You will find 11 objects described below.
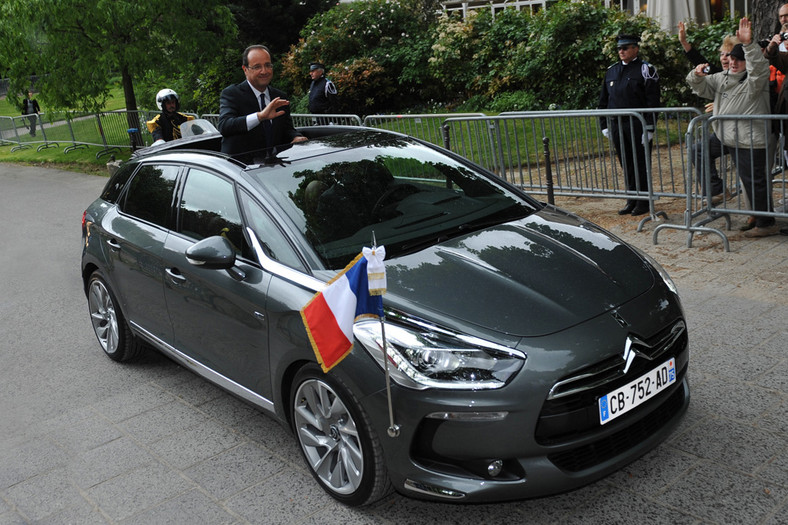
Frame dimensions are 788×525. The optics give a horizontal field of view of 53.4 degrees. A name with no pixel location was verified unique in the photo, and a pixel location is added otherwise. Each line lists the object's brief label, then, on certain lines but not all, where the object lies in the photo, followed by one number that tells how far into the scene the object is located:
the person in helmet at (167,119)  9.82
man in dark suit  6.11
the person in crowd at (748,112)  7.15
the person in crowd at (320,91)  13.05
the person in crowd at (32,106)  31.00
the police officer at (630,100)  8.43
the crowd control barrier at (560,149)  8.41
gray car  3.26
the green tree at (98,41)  16.77
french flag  3.34
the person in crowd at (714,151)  7.59
